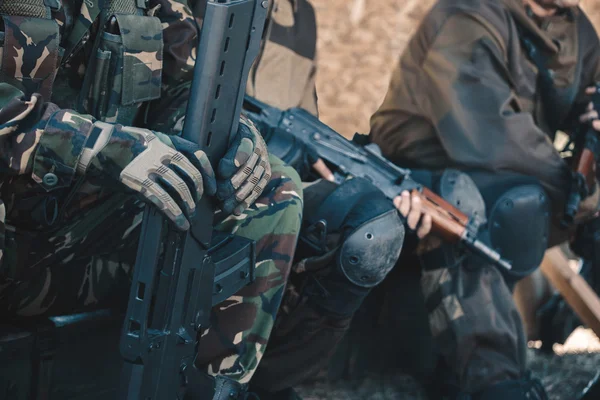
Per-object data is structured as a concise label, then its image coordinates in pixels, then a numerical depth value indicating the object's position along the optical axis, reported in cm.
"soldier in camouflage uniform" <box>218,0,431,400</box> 219
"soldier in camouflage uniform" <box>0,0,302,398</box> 151
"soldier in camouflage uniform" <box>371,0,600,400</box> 261
